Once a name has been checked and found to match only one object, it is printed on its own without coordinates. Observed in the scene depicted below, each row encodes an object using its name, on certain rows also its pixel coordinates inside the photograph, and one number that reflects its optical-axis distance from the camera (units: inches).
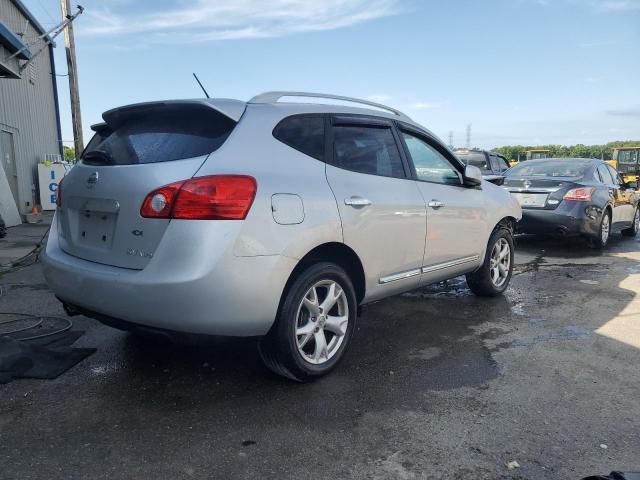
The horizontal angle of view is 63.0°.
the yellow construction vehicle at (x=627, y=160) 839.7
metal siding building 522.9
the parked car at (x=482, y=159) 555.8
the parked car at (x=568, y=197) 315.9
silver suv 108.0
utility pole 635.5
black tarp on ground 135.2
